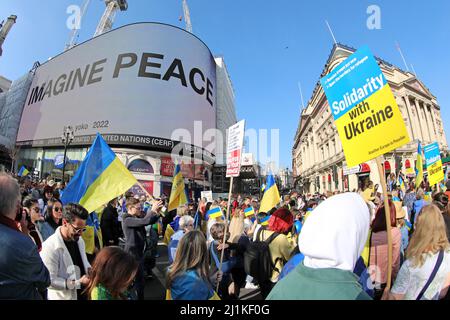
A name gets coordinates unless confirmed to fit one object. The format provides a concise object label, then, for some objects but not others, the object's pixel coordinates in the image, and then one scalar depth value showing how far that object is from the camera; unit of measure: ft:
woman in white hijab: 4.24
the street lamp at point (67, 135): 60.34
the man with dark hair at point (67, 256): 8.41
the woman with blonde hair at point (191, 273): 7.07
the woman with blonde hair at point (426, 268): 6.73
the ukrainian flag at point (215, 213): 21.85
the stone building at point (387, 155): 126.21
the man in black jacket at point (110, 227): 17.04
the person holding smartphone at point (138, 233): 13.75
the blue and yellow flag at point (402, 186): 42.26
